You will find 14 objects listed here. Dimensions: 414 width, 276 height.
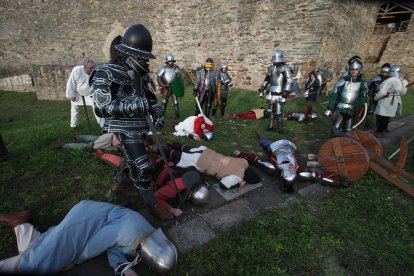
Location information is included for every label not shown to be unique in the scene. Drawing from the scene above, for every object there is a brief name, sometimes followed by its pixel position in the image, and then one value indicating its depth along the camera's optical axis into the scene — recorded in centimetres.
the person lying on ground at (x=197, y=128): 528
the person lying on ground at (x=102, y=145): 435
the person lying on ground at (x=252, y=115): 738
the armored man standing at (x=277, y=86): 586
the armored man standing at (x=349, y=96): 480
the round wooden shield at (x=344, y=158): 345
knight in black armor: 231
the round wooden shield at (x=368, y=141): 397
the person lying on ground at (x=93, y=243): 185
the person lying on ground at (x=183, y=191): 291
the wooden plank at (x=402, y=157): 341
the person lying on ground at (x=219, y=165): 342
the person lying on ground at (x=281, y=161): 335
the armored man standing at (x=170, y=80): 670
